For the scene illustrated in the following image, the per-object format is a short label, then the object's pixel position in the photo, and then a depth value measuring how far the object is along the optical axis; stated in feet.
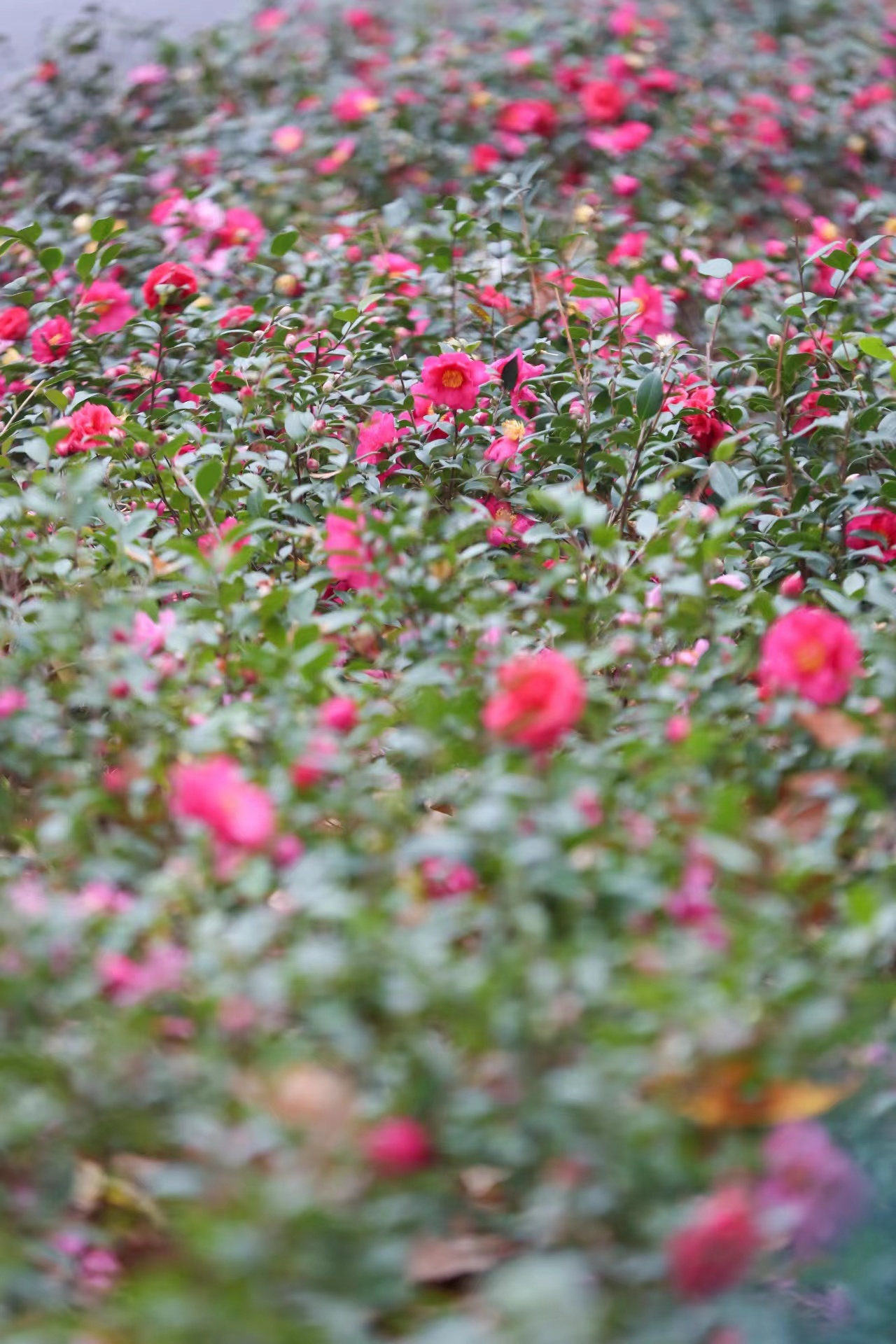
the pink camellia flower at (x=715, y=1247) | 7.37
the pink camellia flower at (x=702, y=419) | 9.47
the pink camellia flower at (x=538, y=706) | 8.27
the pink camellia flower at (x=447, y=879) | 8.38
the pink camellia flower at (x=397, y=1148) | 7.81
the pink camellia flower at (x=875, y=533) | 9.26
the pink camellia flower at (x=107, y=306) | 9.92
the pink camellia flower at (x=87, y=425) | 9.42
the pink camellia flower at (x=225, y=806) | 8.22
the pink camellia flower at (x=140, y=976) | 8.21
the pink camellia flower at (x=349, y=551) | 8.81
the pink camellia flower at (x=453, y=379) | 9.30
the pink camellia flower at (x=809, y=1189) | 7.98
